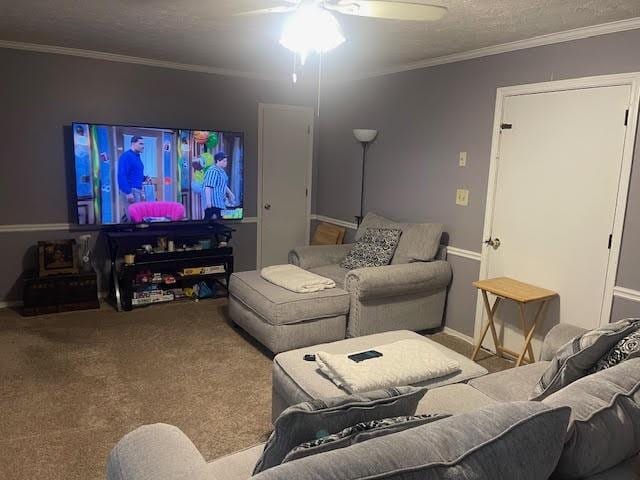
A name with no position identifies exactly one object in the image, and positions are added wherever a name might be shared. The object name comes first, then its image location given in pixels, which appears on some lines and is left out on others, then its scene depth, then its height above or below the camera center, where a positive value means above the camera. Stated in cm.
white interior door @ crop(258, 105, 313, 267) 572 -18
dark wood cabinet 436 -121
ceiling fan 231 +72
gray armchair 382 -92
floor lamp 498 +26
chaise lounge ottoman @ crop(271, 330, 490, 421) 217 -97
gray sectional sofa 108 -65
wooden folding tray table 339 -86
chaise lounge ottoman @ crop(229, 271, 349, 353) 357 -110
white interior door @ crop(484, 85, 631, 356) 319 -17
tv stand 463 -97
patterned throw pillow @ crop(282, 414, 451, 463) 122 -68
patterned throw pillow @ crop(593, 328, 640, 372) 184 -65
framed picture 444 -90
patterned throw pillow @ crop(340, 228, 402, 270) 431 -72
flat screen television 452 -14
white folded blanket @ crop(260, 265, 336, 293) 378 -89
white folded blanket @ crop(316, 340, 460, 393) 219 -91
